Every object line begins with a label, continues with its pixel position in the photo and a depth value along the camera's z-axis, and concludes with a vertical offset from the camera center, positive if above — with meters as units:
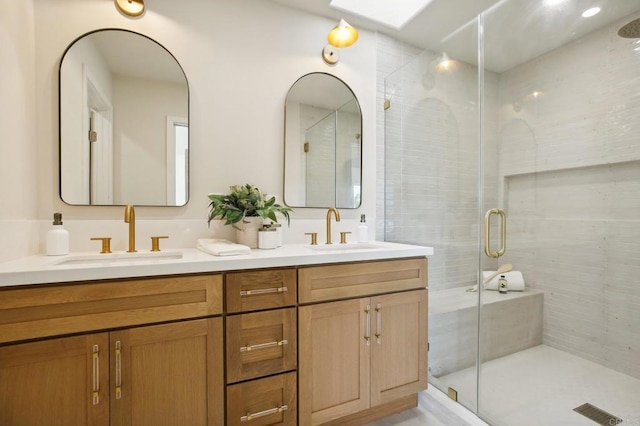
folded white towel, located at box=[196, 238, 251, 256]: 1.26 -0.18
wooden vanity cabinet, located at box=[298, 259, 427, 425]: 1.35 -0.67
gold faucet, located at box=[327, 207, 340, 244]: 1.86 -0.05
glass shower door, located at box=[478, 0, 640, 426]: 1.57 +0.00
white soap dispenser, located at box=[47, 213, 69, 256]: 1.31 -0.14
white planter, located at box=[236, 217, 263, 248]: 1.64 -0.13
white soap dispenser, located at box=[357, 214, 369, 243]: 1.97 -0.16
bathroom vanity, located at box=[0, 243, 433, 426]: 0.96 -0.52
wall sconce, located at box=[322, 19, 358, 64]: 1.83 +1.11
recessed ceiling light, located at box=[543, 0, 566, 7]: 1.63 +1.17
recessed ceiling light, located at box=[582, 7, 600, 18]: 1.54 +1.07
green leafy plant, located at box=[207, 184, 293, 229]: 1.57 +0.02
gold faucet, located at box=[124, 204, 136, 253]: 1.39 -0.06
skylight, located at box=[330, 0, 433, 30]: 1.93 +1.38
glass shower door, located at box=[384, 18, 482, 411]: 1.84 +0.18
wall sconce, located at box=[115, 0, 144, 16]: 1.51 +1.06
